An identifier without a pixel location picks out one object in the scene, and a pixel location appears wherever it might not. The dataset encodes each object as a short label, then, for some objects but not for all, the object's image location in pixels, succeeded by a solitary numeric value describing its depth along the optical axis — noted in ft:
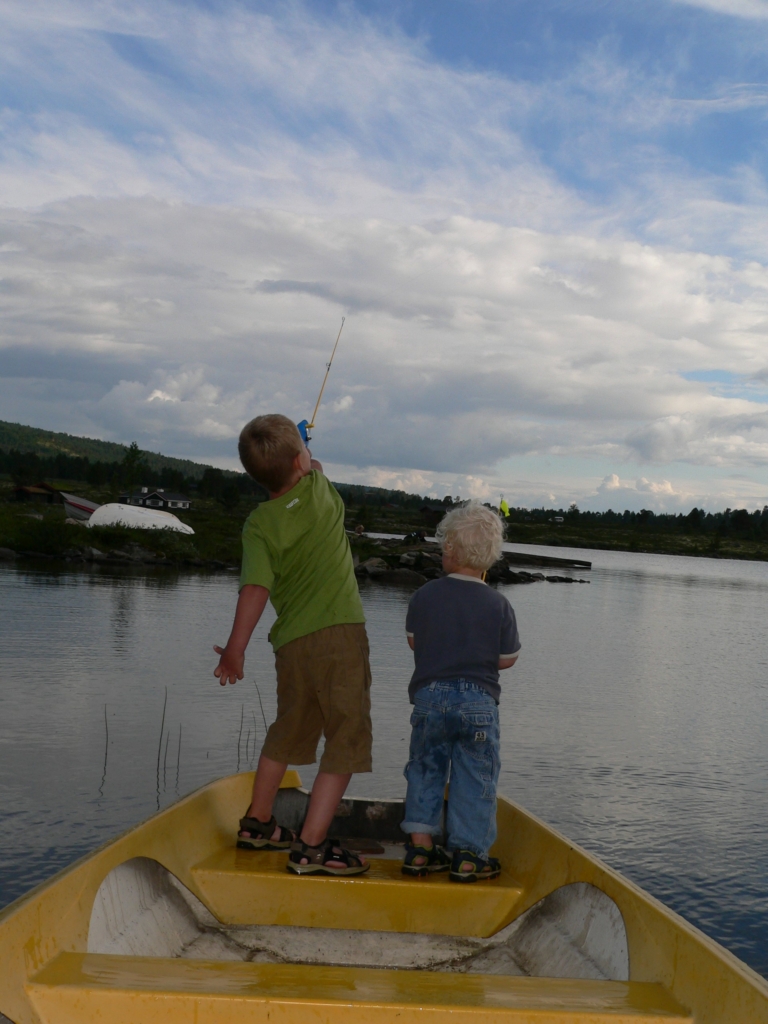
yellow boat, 8.27
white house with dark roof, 387.96
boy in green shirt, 14.14
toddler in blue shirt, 15.01
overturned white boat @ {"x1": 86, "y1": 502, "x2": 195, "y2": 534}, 191.93
